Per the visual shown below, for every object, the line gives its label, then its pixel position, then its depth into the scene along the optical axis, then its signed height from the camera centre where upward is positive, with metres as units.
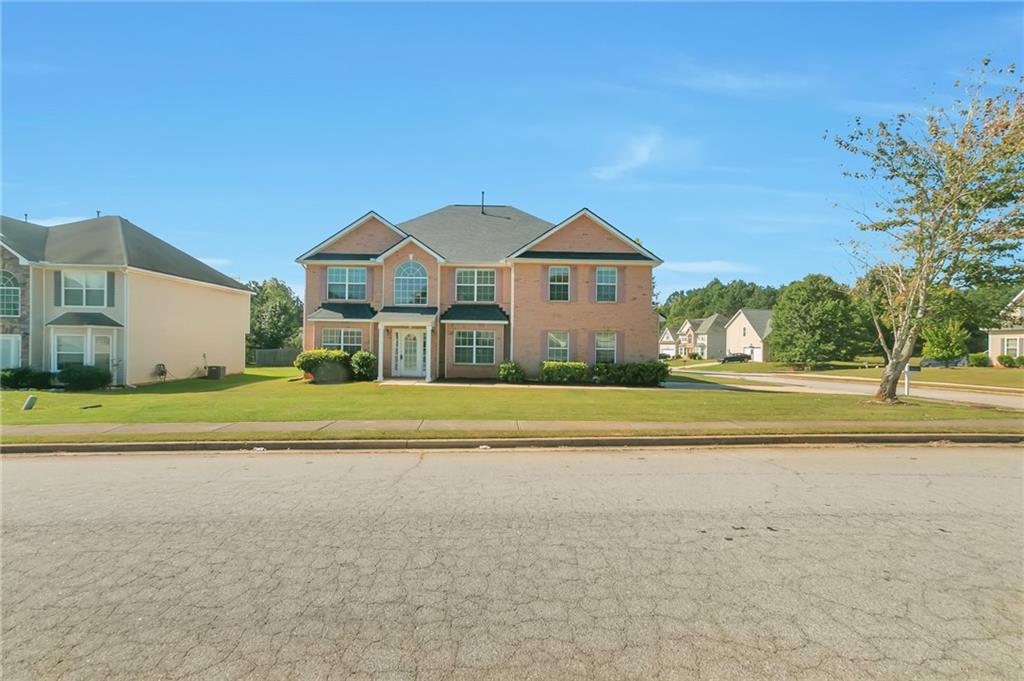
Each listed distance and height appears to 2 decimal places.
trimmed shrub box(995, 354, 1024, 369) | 47.66 -1.19
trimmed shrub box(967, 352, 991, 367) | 51.66 -1.19
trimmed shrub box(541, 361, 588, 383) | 27.09 -1.15
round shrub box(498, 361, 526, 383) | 27.28 -1.16
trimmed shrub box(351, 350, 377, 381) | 27.27 -0.87
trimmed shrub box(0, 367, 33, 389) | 24.53 -1.26
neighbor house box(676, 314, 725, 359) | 93.69 +1.38
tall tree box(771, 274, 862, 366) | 55.53 +1.88
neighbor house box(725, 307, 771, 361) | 72.56 +1.71
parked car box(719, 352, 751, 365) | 75.01 -1.44
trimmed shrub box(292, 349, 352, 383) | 26.52 -0.80
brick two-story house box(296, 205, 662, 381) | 28.14 +2.34
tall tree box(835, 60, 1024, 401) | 16.97 +4.09
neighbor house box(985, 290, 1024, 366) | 49.34 +0.37
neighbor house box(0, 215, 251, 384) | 25.73 +2.15
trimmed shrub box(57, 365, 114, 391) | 24.42 -1.25
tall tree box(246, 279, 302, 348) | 55.06 +2.26
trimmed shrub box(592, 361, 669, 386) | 27.36 -1.26
